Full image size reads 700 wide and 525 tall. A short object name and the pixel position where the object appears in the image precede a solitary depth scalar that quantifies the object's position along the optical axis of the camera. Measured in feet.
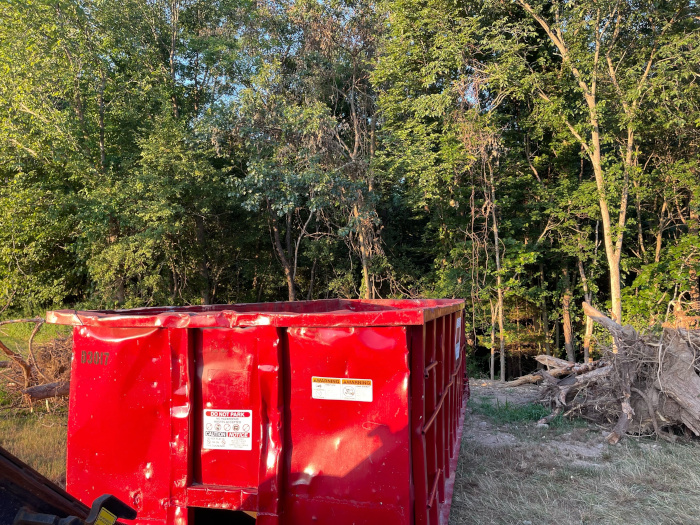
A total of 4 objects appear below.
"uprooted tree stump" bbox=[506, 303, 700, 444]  20.58
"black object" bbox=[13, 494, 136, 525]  6.06
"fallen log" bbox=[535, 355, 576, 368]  28.04
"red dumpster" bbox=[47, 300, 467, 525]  9.04
